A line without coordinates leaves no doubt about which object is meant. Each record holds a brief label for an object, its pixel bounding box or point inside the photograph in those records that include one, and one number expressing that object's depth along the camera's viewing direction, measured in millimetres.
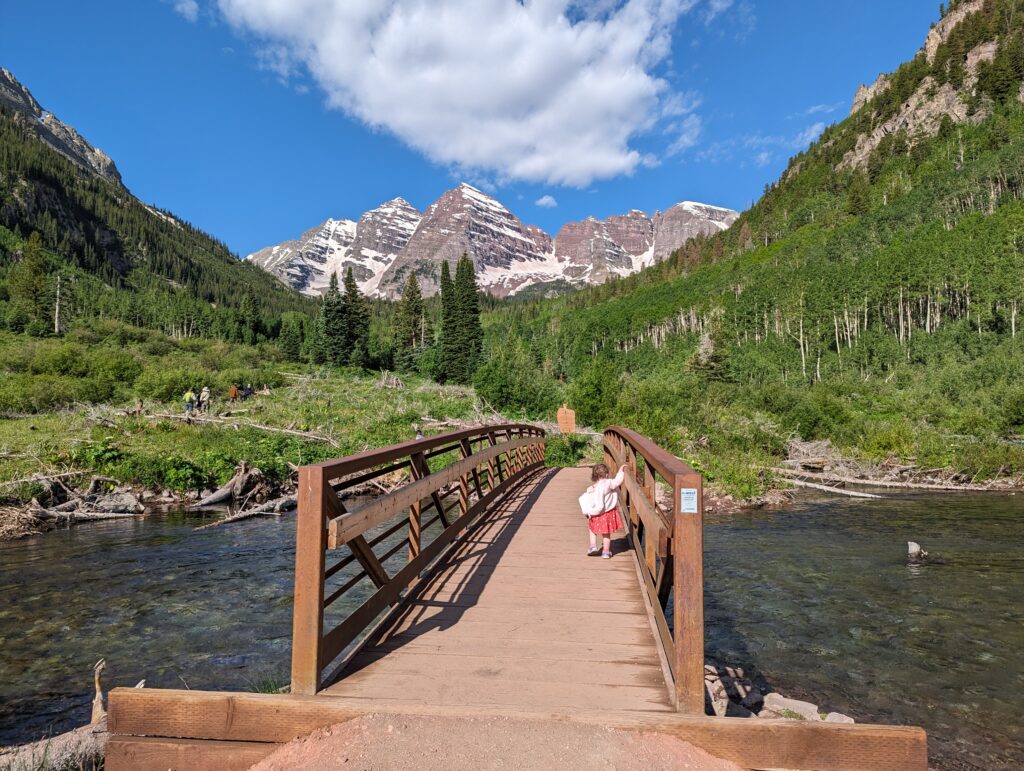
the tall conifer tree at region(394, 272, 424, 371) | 80000
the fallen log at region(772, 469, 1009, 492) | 20203
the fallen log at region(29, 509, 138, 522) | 13957
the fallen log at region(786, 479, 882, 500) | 19266
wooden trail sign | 27688
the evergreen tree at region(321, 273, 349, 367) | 69000
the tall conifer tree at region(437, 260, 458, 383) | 71062
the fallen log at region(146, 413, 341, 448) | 22750
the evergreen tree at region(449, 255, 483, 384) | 70312
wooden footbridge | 2861
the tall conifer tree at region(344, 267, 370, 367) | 69938
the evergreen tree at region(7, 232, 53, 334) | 61250
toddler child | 6820
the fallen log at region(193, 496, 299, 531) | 14880
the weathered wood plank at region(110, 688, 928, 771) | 2736
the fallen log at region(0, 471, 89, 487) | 14553
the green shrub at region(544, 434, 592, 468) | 26125
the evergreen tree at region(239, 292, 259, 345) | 112375
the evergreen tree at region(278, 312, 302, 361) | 82344
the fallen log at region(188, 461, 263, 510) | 16950
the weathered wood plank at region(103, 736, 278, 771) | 2939
